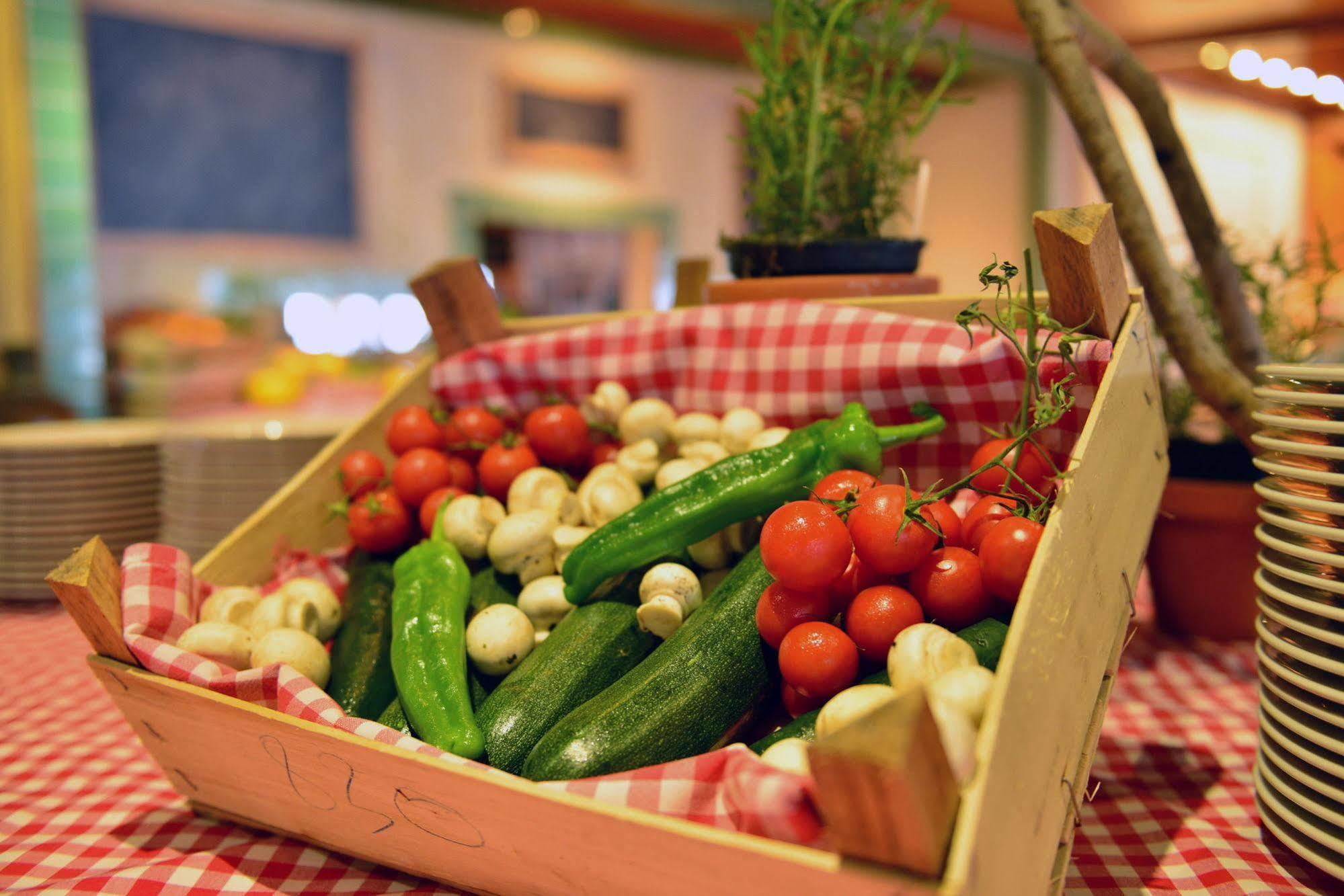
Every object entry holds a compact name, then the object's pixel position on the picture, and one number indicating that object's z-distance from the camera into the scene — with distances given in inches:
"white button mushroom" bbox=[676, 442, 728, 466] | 40.7
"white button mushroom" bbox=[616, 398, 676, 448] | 43.8
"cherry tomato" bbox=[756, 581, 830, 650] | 30.0
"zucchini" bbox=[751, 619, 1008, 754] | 27.1
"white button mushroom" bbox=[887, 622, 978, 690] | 25.7
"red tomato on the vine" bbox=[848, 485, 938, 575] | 28.2
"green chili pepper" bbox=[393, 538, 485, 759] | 30.8
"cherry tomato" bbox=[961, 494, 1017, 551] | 29.6
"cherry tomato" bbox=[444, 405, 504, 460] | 46.0
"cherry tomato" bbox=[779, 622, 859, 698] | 28.0
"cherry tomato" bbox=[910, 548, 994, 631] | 28.6
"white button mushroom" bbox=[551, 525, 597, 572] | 38.2
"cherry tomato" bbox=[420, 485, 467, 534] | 41.9
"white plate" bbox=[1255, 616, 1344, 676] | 26.5
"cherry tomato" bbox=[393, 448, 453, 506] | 43.1
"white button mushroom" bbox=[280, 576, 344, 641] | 38.5
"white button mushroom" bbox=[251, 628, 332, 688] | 34.5
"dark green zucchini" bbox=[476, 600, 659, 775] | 30.7
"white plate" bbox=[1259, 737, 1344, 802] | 27.2
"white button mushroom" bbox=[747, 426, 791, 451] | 39.0
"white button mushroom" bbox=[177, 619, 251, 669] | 34.6
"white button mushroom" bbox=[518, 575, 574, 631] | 37.1
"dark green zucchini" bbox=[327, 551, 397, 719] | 34.5
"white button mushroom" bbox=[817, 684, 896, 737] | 25.3
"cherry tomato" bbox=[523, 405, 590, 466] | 43.6
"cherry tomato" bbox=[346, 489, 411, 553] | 42.9
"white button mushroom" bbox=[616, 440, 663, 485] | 41.4
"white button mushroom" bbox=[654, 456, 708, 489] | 39.1
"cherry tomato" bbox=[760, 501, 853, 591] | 28.1
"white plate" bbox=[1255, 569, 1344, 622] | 26.4
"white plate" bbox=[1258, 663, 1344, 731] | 26.9
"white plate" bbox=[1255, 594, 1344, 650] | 26.5
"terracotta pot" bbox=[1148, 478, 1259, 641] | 48.5
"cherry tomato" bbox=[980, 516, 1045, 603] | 26.8
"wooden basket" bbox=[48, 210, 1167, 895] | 18.7
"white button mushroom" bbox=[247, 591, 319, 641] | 36.9
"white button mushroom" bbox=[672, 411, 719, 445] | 42.8
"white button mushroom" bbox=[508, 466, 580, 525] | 40.5
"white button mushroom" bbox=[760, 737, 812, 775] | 25.1
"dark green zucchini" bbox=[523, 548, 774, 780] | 28.3
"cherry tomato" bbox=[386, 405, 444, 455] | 45.6
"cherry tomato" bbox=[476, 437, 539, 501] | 43.3
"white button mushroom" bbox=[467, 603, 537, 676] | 34.7
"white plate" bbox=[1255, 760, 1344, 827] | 27.4
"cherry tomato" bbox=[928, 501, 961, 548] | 30.2
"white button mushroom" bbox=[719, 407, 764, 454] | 41.0
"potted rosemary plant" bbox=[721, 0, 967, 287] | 44.7
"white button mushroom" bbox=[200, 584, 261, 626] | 37.5
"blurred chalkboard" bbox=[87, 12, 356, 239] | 173.6
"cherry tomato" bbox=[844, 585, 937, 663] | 28.1
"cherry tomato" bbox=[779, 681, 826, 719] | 30.0
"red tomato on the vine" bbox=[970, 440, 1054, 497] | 32.7
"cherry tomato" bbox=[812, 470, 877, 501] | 31.7
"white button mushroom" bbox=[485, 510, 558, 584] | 38.4
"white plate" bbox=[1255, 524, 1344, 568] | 26.4
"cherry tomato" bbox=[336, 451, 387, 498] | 45.1
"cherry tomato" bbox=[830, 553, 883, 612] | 30.2
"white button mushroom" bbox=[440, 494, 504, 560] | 40.2
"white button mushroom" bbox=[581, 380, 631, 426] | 45.0
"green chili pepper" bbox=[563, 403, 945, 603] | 35.2
